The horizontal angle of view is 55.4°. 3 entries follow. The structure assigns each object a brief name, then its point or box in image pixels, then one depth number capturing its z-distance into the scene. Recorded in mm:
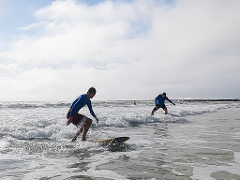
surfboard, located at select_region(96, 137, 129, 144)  7290
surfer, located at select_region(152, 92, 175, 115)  17656
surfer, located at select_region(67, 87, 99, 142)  8016
